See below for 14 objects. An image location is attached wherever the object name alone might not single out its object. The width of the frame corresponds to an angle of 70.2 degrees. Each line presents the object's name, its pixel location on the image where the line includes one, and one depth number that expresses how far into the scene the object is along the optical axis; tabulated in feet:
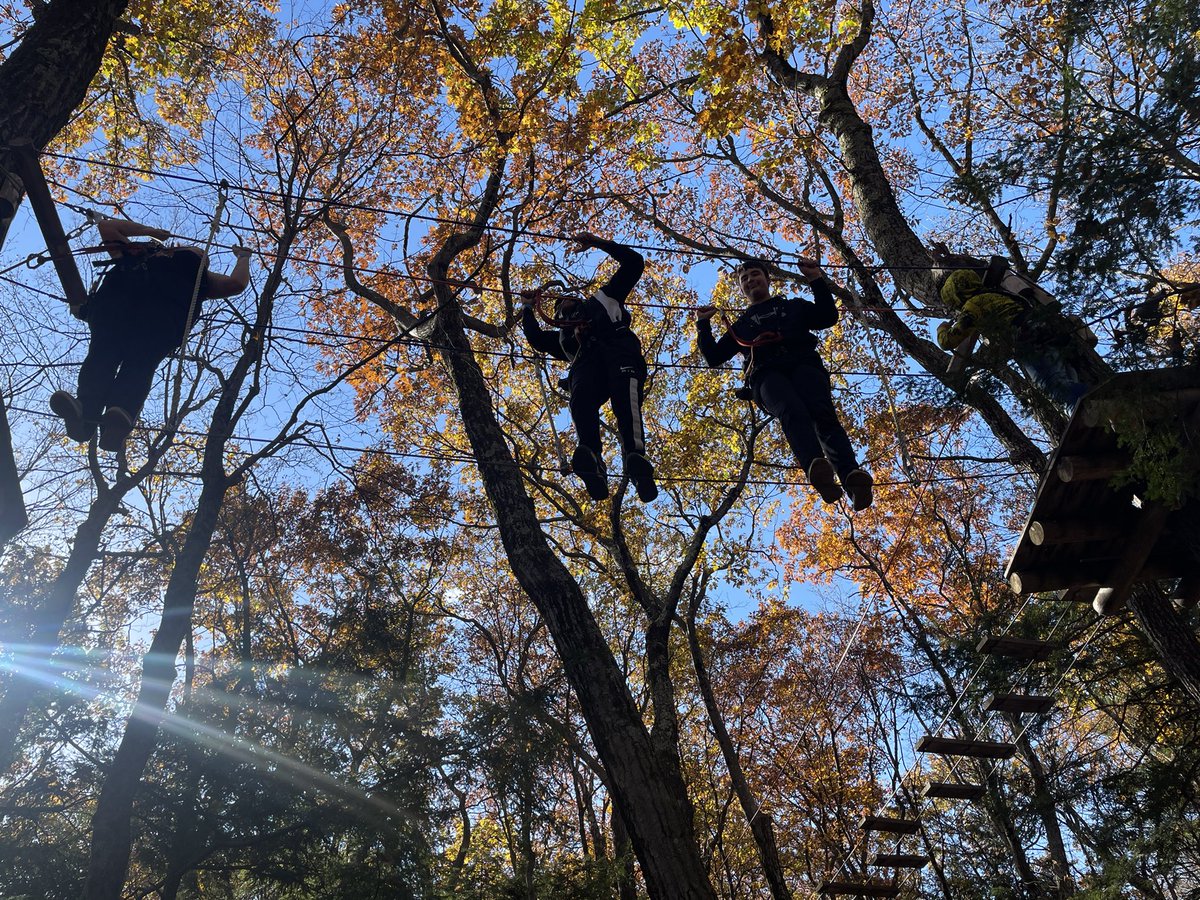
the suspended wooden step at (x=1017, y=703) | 21.29
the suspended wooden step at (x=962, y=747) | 22.59
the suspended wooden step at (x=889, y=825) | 25.70
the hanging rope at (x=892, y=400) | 18.00
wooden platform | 12.96
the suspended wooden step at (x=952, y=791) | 23.67
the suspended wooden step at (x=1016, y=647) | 20.30
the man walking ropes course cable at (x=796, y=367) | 16.75
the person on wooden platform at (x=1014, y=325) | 14.10
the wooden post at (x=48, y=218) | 13.92
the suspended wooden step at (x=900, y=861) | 27.61
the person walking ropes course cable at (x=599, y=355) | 19.17
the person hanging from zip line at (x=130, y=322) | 16.89
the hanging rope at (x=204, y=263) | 17.52
